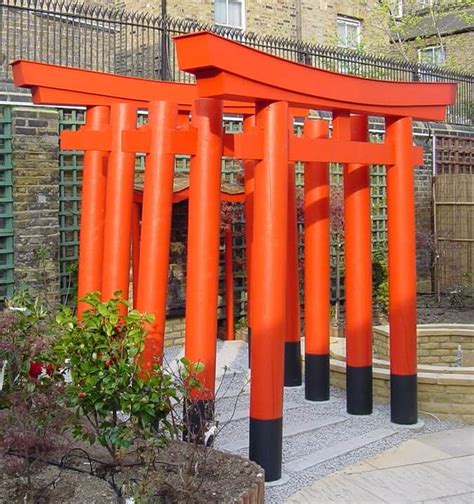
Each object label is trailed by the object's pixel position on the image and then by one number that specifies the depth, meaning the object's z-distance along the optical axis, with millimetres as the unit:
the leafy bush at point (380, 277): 12414
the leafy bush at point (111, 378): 3979
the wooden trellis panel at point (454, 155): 14461
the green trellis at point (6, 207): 8641
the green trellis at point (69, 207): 9219
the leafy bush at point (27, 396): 4074
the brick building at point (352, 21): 16006
